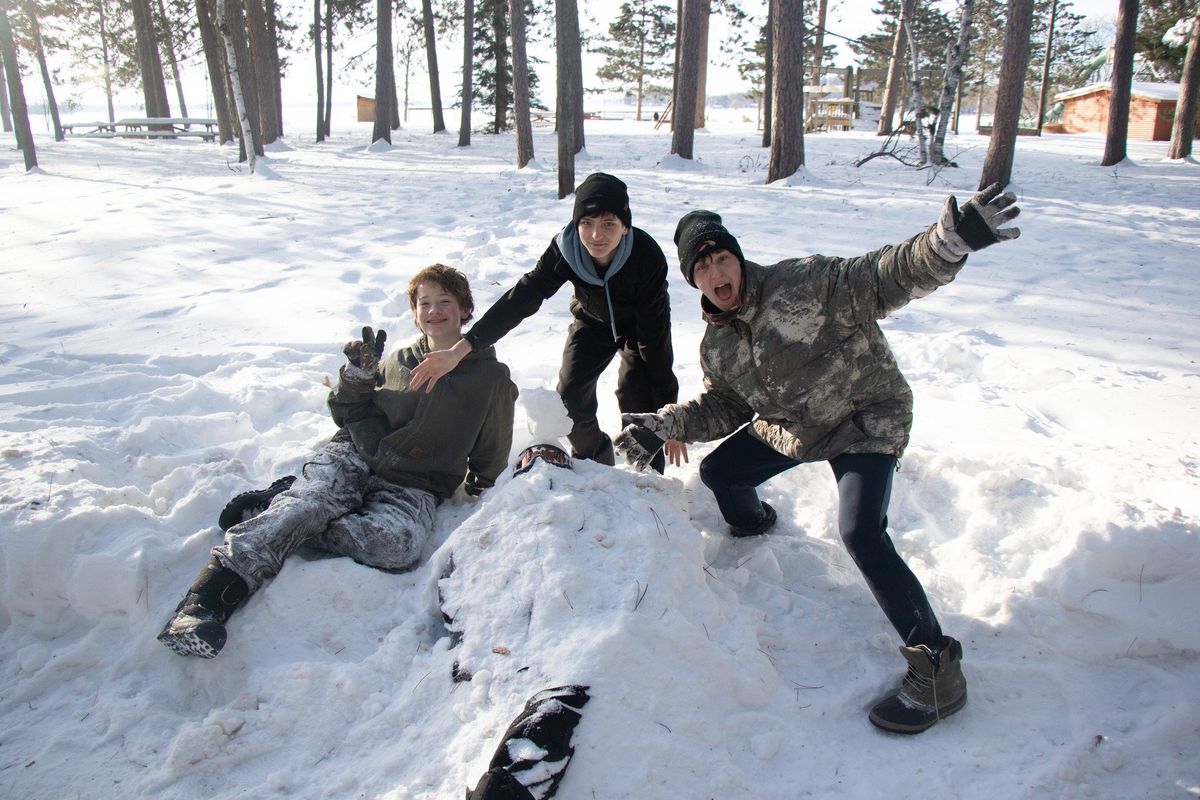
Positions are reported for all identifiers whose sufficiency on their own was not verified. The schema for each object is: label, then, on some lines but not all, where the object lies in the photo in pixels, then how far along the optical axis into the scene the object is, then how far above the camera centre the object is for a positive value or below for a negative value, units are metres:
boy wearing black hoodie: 3.26 -0.58
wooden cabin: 24.36 +3.05
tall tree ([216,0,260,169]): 13.18 +2.07
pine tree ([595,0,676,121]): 38.03 +7.89
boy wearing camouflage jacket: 2.26 -0.69
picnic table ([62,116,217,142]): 23.78 +1.87
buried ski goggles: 2.85 -1.05
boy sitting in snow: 2.91 -1.15
